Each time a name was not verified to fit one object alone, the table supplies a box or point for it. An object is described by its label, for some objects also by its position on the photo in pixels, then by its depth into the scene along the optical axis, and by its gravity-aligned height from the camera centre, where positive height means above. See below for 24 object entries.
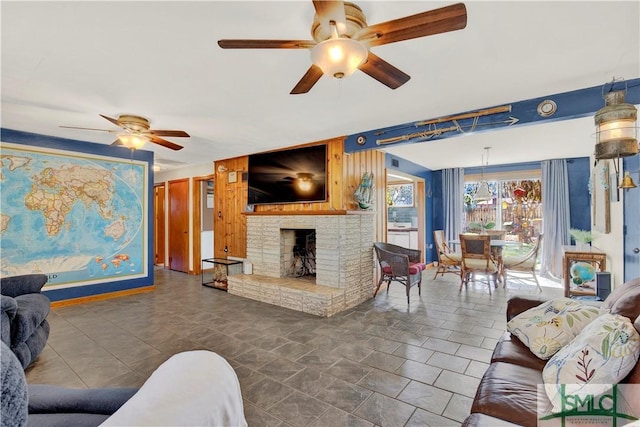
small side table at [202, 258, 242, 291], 5.02 -1.02
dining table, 5.04 -0.70
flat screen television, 4.28 +0.65
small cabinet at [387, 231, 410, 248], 7.07 -0.56
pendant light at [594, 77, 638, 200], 1.76 +0.53
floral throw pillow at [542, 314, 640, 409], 1.16 -0.61
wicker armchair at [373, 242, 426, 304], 4.03 -0.74
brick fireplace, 3.87 -0.71
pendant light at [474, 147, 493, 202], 5.47 +0.41
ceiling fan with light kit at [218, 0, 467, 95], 1.30 +0.90
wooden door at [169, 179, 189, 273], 6.55 -0.17
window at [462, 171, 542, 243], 6.34 +0.15
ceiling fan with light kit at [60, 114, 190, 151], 3.19 +0.98
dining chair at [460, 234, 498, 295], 4.65 -0.69
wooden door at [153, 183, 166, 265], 7.18 -0.15
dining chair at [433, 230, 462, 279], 5.65 -0.85
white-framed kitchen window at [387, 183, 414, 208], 7.63 +0.54
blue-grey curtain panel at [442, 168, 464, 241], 6.92 +0.36
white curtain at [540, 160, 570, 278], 5.72 -0.03
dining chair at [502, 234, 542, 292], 4.85 -0.84
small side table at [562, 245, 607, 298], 3.66 -0.62
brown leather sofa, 1.16 -0.82
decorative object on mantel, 4.21 +0.35
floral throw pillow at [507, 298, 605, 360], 1.63 -0.66
